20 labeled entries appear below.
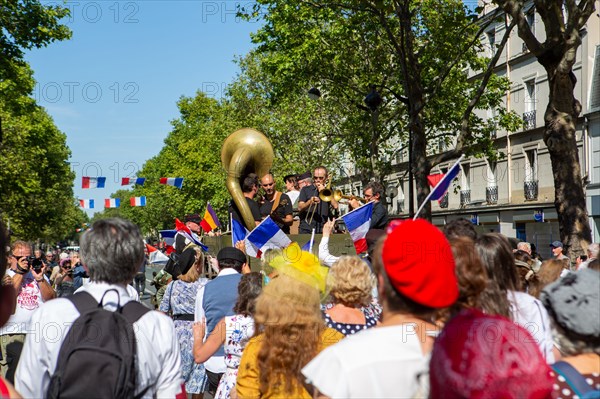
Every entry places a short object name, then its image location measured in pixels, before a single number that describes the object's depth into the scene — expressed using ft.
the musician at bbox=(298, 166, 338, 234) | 35.32
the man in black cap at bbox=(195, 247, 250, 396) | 19.08
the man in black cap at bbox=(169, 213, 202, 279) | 24.48
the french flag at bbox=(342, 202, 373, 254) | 27.58
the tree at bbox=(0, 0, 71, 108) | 62.28
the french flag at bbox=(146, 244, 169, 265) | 40.52
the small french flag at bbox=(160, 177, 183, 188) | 73.92
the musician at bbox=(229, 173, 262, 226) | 33.68
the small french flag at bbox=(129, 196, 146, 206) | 91.74
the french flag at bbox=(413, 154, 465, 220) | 22.45
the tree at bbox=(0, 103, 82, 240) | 102.06
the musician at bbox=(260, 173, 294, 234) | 34.12
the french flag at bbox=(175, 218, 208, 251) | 35.40
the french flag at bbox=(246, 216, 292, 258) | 26.09
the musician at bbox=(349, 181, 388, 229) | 29.43
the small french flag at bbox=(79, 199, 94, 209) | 94.43
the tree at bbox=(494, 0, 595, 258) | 40.68
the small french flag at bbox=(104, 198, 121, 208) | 93.26
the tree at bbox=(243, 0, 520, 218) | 75.91
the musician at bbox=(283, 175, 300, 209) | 39.67
